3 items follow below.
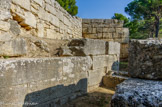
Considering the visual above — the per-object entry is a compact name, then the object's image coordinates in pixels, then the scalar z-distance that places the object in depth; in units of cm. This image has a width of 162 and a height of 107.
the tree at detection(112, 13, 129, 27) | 1656
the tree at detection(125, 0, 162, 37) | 1236
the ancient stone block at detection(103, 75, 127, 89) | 347
